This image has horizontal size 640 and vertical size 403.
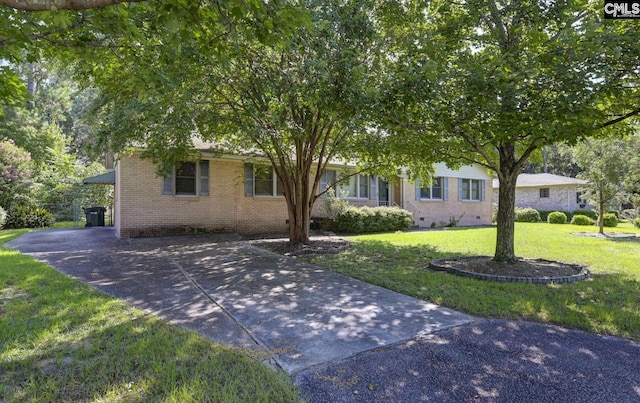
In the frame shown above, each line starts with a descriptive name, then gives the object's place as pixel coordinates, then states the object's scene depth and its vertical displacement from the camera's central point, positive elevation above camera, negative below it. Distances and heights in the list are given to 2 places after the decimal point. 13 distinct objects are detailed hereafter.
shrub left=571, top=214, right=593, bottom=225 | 22.52 -1.28
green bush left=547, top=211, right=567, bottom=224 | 24.92 -1.26
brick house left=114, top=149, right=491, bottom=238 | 12.44 +0.23
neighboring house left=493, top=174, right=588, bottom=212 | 30.03 +0.58
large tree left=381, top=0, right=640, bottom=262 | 5.12 +1.87
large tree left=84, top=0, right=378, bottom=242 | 6.38 +2.25
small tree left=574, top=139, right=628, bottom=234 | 15.24 +1.43
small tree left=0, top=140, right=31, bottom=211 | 17.09 +1.34
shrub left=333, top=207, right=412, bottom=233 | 15.56 -0.85
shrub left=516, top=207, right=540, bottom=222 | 25.89 -1.09
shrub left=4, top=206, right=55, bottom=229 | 17.06 -0.76
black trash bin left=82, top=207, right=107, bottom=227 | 18.84 -0.74
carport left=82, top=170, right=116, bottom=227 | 18.84 -0.69
